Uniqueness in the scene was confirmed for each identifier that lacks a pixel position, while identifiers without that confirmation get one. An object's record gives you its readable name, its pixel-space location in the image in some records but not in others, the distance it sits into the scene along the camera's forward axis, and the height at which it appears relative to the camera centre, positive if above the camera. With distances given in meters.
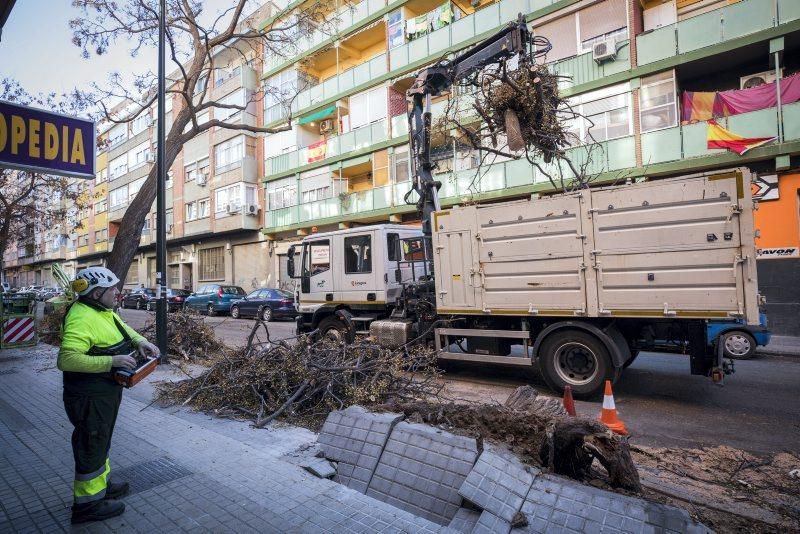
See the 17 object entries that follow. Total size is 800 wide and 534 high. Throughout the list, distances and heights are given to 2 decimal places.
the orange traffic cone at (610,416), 4.59 -1.55
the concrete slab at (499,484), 2.79 -1.37
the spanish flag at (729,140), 11.98 +3.29
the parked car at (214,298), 21.48 -0.76
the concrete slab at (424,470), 3.12 -1.46
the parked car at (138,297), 27.86 -0.75
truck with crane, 5.28 -0.06
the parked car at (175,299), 22.83 -0.78
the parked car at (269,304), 18.88 -1.01
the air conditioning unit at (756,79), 12.89 +5.33
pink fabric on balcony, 11.77 +4.45
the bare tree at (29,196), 17.70 +4.21
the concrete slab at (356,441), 3.65 -1.42
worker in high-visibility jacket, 2.86 -0.65
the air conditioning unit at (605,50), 14.41 +7.03
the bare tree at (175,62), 10.37 +5.72
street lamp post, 8.54 +1.30
